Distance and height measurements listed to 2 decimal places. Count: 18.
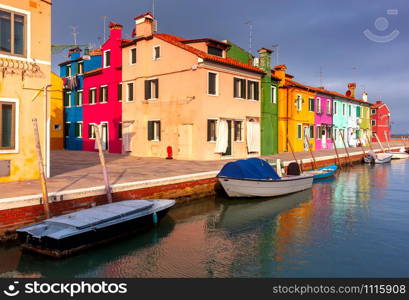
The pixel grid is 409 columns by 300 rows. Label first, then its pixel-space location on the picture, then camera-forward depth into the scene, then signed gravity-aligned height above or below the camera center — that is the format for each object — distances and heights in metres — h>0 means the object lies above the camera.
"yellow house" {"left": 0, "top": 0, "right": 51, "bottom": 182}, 13.34 +2.38
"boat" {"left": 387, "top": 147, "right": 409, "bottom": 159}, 43.12 -1.36
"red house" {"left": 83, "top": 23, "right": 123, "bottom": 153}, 30.55 +4.00
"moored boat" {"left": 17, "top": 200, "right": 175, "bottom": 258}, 9.09 -2.24
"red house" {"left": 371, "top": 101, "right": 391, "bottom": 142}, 64.69 +4.44
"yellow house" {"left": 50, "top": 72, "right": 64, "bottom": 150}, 36.31 +2.25
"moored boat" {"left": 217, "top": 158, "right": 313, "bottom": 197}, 16.59 -1.66
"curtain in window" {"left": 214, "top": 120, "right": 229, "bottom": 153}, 24.61 +0.42
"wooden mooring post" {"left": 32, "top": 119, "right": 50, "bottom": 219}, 10.18 -1.42
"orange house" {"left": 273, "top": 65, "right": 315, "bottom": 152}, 35.56 +3.19
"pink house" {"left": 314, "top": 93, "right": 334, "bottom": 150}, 41.31 +2.59
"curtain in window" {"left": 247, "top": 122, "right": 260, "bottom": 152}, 27.39 +0.52
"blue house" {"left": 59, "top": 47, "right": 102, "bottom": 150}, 35.28 +5.37
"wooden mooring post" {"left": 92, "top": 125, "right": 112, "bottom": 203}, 12.35 -1.53
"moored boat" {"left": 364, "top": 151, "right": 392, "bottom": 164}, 37.22 -1.50
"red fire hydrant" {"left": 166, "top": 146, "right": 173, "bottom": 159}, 25.12 -0.54
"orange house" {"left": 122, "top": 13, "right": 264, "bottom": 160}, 24.06 +3.18
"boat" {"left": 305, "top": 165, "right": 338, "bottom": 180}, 24.52 -1.98
